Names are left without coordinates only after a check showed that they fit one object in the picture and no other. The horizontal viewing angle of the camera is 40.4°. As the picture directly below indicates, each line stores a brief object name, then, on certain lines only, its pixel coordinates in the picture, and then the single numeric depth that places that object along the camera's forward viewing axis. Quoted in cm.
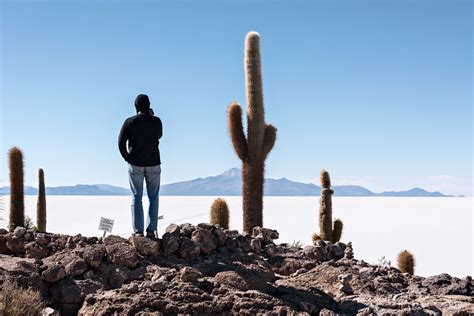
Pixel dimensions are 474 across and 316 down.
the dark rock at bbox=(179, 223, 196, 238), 959
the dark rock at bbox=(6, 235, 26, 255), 952
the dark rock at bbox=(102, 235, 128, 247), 894
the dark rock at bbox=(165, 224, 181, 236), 945
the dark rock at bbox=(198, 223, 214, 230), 972
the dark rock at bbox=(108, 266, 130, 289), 837
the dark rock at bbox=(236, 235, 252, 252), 991
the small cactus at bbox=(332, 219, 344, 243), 1836
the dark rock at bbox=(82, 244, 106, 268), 855
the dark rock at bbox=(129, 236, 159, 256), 894
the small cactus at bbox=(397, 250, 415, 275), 1552
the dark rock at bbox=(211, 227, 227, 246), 965
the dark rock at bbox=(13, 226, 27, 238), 960
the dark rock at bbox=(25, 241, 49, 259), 929
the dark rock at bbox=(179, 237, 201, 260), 907
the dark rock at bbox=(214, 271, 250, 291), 806
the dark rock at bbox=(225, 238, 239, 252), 968
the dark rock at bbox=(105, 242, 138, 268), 862
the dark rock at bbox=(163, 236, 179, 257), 906
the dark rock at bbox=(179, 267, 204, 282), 808
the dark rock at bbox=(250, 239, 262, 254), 1020
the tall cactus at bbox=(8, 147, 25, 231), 1612
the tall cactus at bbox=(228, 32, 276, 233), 1536
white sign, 1063
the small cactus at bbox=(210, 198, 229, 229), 1461
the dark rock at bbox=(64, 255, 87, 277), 840
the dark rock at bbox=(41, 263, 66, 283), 821
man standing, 938
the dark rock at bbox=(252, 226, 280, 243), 1134
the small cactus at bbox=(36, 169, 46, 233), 2022
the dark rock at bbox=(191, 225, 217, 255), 932
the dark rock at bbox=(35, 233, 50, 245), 943
